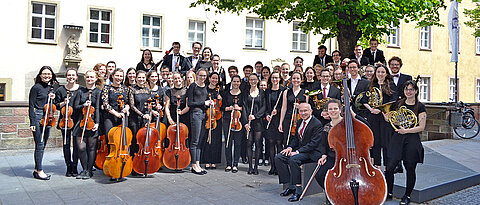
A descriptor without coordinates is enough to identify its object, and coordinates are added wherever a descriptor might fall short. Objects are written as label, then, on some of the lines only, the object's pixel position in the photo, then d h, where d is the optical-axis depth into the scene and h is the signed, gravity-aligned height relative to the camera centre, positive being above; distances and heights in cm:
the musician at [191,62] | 922 +91
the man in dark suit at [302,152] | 570 -63
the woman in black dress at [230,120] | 760 -30
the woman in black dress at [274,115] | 739 -18
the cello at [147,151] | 666 -78
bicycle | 1244 -53
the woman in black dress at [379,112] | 591 -8
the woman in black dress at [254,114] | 749 -17
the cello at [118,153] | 632 -77
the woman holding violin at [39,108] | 645 -12
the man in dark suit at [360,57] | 904 +107
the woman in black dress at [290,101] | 695 +7
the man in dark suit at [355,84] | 646 +36
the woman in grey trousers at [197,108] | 734 -8
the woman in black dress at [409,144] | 525 -45
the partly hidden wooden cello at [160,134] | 683 -51
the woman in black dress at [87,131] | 662 -47
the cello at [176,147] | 701 -73
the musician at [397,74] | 622 +49
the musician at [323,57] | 929 +107
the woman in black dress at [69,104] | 664 -7
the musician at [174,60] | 945 +96
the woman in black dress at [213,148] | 782 -83
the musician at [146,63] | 933 +87
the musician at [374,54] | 905 +113
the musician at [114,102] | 664 -1
